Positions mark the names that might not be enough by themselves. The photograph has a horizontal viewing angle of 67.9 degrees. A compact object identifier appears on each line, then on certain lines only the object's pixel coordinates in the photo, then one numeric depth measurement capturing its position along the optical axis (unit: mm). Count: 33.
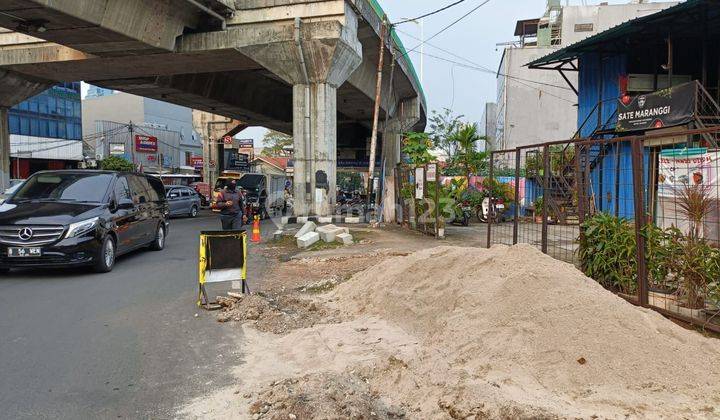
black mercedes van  8773
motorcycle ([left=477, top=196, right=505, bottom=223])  16627
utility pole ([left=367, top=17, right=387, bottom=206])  18969
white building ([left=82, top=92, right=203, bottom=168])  51562
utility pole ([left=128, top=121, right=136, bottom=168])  45406
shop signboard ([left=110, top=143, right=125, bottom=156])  47656
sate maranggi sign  14680
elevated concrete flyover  15609
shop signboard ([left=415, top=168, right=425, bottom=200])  15497
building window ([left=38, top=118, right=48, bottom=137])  40781
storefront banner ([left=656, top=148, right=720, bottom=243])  5777
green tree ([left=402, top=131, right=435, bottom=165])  17094
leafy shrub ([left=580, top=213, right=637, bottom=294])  6316
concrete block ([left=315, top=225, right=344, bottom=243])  14109
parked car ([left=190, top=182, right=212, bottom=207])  35900
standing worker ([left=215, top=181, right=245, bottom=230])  12492
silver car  25031
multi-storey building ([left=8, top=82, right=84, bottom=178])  38656
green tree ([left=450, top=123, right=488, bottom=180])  23266
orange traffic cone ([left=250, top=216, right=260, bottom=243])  15275
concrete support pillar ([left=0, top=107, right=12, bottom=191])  24266
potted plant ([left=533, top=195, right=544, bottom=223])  11709
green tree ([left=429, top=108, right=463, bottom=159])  42812
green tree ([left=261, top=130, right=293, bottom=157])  74000
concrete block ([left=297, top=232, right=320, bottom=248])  13617
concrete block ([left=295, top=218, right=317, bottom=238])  14742
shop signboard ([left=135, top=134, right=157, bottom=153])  48938
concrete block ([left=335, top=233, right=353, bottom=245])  13859
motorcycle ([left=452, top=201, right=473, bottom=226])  20078
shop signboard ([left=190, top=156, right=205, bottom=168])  53656
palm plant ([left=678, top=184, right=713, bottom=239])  5727
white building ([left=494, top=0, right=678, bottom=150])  41094
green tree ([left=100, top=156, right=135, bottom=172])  40906
